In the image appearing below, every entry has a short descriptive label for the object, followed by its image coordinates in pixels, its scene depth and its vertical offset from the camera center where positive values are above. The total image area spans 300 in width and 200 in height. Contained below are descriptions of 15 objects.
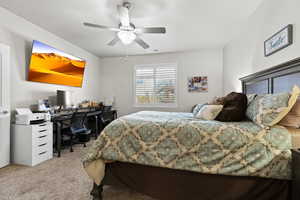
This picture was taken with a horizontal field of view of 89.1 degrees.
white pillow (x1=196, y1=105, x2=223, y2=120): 1.92 -0.16
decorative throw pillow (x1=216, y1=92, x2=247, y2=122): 1.79 -0.11
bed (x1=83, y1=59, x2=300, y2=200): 1.33 -0.75
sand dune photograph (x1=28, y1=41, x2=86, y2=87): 2.92 +0.71
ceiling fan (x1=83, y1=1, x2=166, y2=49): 2.27 +1.11
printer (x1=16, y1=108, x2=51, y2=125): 2.55 -0.32
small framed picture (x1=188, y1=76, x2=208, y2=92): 4.58 +0.47
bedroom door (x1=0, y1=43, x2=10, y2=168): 2.42 -0.15
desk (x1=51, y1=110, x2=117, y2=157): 2.92 -0.48
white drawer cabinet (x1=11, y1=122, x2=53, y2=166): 2.52 -0.77
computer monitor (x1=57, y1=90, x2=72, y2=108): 3.42 +0.02
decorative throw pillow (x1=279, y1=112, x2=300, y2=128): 1.44 -0.20
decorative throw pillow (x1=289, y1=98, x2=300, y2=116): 1.45 -0.09
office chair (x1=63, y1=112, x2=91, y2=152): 3.15 -0.61
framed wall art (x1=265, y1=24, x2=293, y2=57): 1.79 +0.77
